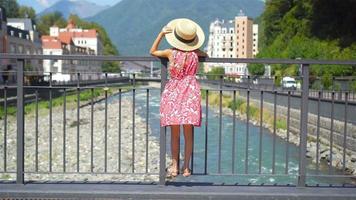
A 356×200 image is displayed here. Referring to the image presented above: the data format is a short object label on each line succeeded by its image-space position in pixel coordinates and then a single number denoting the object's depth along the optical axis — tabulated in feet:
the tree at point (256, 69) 137.55
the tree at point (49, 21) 350.02
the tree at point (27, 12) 301.22
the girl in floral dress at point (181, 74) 17.26
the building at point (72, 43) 282.36
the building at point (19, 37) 201.03
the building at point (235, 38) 334.24
